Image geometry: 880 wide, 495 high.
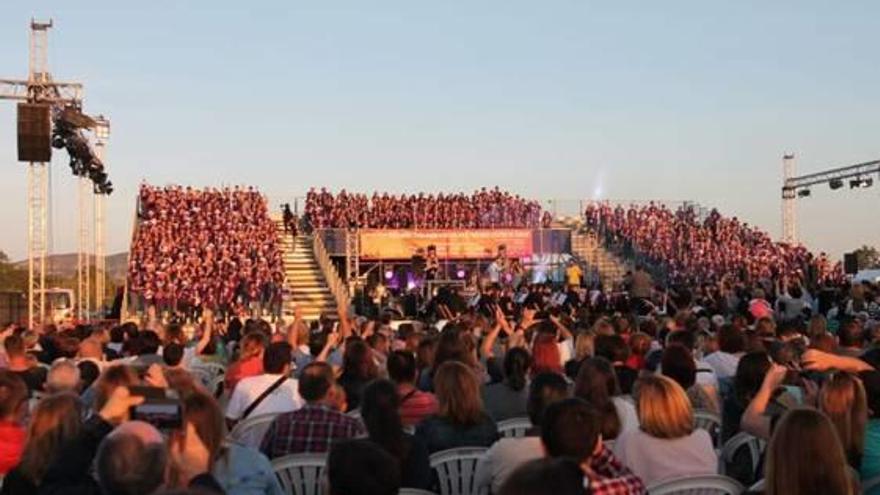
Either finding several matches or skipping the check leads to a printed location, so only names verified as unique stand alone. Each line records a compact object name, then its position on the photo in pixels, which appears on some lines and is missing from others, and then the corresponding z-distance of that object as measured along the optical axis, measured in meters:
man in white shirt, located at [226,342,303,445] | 7.66
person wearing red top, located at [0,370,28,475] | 5.84
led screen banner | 35.03
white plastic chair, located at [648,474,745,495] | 5.14
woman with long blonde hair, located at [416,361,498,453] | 6.34
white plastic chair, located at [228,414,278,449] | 7.23
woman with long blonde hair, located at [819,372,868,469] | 5.05
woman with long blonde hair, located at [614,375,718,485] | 5.52
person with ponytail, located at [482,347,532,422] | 7.71
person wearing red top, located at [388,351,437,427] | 7.14
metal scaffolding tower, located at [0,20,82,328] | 27.62
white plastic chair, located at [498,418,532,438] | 6.99
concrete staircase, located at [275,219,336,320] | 31.94
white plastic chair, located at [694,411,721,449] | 7.57
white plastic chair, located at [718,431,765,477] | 6.70
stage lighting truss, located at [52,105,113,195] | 29.12
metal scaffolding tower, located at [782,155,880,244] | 38.09
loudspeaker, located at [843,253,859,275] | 35.00
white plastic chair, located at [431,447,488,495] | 6.18
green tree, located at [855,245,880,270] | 72.24
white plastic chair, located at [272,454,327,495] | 5.92
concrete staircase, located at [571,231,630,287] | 36.94
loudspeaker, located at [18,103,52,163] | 25.03
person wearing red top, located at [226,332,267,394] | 8.98
